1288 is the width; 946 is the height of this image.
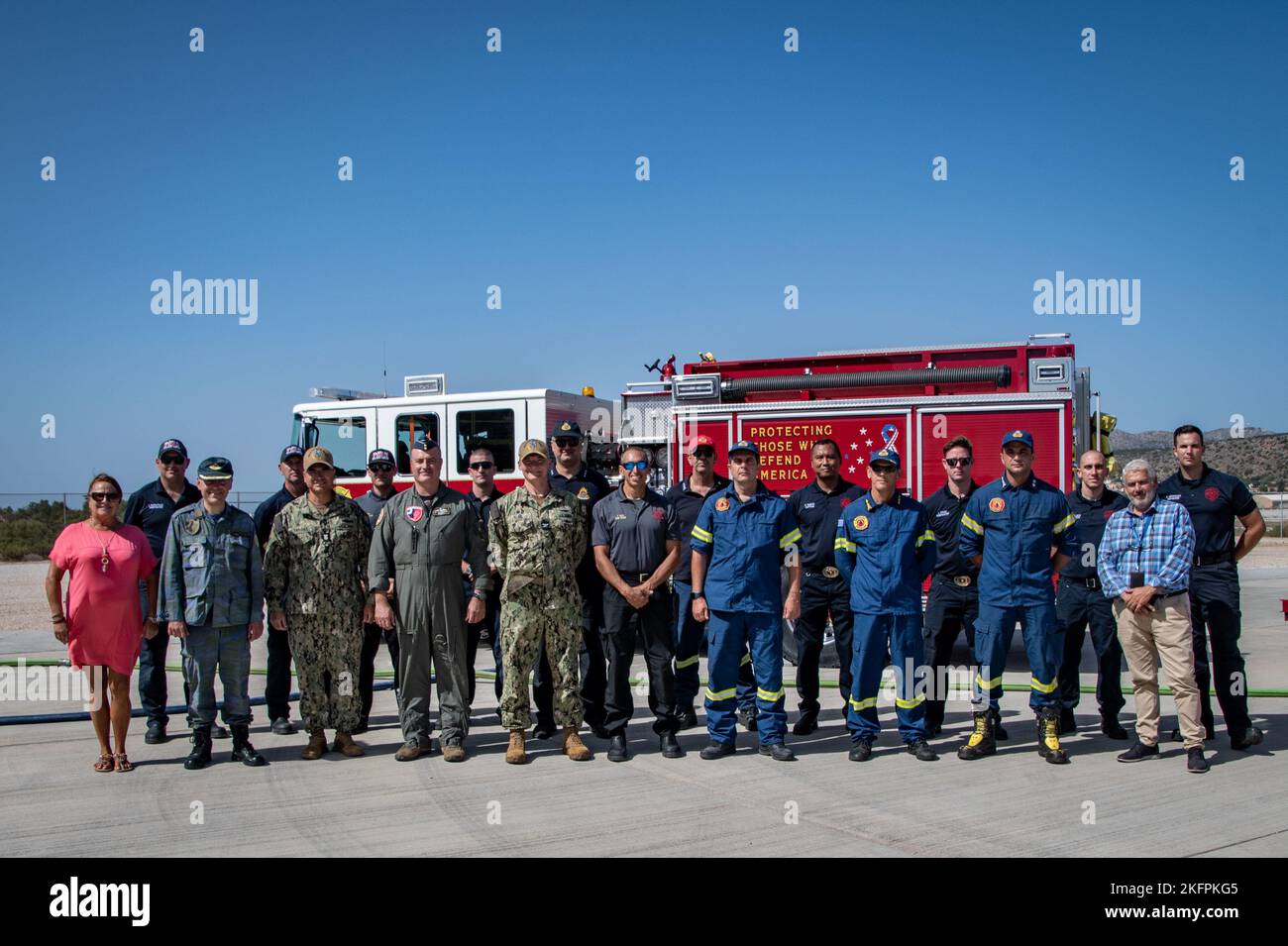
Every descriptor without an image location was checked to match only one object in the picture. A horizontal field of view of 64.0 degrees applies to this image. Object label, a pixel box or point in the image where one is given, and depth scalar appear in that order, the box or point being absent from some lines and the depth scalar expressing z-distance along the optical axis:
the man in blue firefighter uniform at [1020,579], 6.23
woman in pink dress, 5.98
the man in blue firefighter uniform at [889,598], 6.32
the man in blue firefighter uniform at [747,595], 6.36
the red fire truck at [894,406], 9.33
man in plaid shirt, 6.02
